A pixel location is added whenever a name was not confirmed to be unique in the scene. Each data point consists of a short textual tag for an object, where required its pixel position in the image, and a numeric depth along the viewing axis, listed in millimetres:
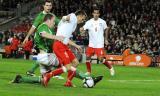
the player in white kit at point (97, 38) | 21516
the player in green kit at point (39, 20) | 17406
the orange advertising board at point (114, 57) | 34775
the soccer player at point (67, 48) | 14714
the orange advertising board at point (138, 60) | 33000
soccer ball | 15078
